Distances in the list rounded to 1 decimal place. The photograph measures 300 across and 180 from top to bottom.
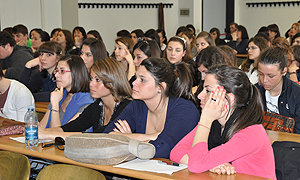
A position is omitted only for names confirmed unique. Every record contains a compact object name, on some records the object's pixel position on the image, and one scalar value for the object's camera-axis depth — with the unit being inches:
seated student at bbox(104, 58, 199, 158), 93.6
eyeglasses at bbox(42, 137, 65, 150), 88.9
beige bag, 74.2
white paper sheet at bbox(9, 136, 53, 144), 97.5
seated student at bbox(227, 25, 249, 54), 348.6
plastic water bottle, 92.7
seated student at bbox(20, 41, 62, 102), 167.9
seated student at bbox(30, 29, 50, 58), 270.1
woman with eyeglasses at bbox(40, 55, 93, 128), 120.7
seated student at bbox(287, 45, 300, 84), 171.9
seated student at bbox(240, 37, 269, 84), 203.5
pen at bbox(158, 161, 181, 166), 75.0
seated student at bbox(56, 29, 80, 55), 275.7
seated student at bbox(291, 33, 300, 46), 232.2
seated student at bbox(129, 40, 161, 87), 175.3
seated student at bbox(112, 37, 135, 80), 188.7
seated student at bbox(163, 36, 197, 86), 189.8
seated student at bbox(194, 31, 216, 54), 231.2
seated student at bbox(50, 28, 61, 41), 293.7
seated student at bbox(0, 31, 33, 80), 203.8
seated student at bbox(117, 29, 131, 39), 321.4
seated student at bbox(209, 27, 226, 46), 370.9
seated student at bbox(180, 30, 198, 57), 263.2
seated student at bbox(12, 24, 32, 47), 267.3
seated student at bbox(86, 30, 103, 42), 292.6
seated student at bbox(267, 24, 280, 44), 357.4
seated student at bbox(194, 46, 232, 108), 133.4
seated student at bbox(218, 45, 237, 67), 146.1
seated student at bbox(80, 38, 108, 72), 180.5
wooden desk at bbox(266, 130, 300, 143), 101.3
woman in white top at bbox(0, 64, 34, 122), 126.9
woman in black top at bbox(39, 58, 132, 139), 107.1
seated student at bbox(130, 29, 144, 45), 327.2
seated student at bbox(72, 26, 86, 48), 310.4
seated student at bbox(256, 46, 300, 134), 121.6
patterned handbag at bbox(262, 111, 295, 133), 114.2
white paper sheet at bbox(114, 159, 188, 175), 71.0
